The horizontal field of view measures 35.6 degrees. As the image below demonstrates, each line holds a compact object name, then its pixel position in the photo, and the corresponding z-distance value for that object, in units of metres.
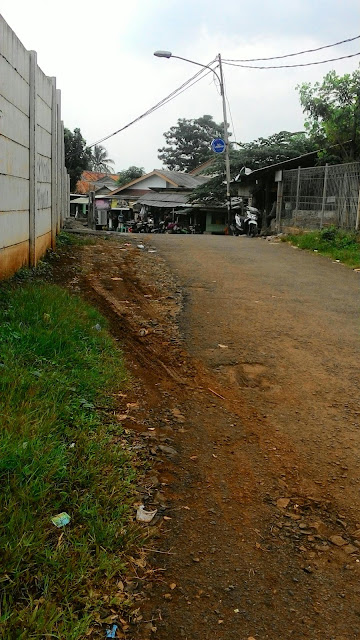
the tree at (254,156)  24.47
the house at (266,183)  19.28
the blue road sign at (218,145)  23.12
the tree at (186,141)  52.34
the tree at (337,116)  14.50
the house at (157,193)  33.28
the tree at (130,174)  48.41
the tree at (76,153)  34.78
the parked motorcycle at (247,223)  20.11
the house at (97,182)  49.59
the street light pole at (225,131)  22.70
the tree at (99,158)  56.01
